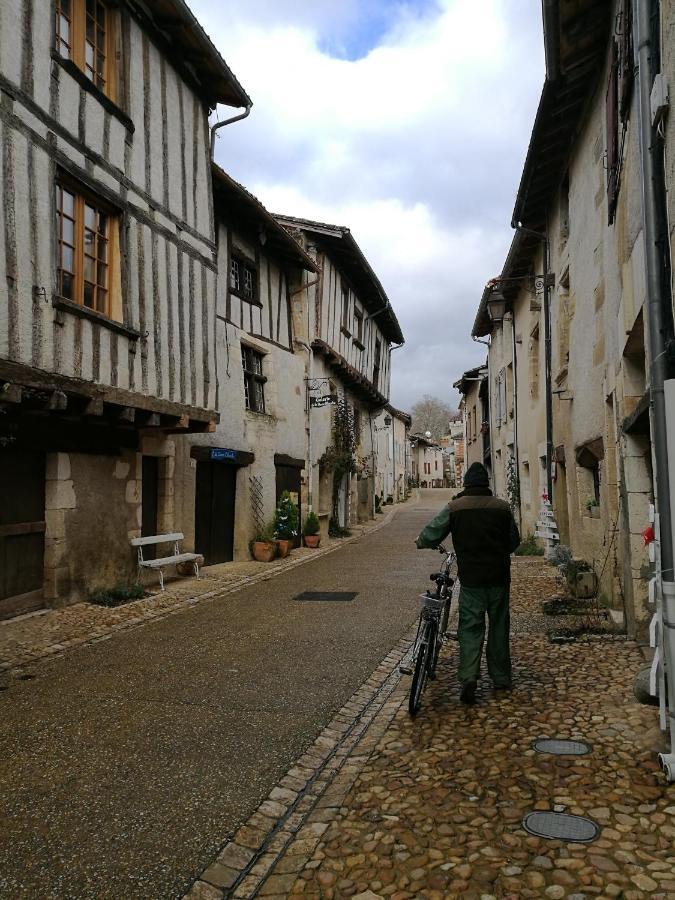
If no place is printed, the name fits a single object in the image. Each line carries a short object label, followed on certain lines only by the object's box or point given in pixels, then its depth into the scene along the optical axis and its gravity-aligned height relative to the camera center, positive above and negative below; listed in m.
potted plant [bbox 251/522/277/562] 11.80 -1.16
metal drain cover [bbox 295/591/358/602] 8.09 -1.42
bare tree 78.19 +7.93
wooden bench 8.38 -0.98
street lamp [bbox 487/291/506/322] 12.65 +3.39
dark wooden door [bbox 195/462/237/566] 10.84 -0.46
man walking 4.21 -0.54
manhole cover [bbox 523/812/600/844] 2.49 -1.37
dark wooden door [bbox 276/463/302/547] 13.39 +0.05
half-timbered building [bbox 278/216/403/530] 14.67 +3.39
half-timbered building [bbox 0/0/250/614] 6.06 +2.34
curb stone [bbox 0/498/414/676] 5.20 -1.41
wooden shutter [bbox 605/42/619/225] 5.61 +3.01
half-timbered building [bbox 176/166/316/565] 10.84 +1.79
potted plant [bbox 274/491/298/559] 12.45 -0.76
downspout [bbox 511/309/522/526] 14.27 +1.86
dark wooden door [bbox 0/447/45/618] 6.66 -0.43
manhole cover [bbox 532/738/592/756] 3.26 -1.36
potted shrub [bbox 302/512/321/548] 14.05 -1.04
